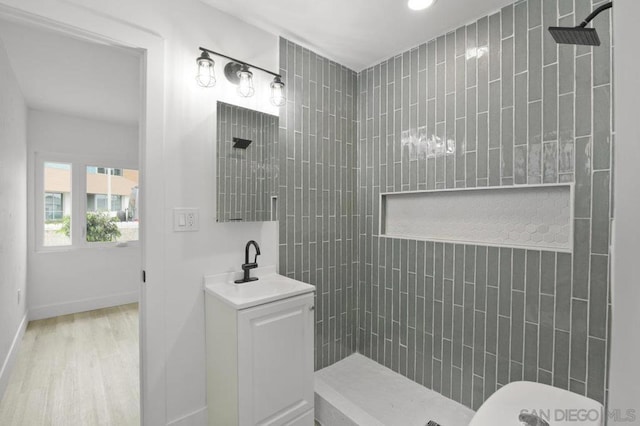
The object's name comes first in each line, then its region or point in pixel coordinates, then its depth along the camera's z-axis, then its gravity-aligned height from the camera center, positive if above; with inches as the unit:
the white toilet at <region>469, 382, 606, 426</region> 42.6 -30.4
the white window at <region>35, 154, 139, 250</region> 140.6 +2.6
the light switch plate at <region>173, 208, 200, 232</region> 64.4 -2.4
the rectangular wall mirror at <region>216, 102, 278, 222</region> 70.1 +11.3
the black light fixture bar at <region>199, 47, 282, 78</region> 66.0 +35.9
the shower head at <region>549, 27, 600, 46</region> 41.5 +25.7
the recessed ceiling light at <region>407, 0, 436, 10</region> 65.4 +46.9
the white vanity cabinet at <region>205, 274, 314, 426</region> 56.4 -30.2
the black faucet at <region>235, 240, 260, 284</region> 72.1 -14.1
